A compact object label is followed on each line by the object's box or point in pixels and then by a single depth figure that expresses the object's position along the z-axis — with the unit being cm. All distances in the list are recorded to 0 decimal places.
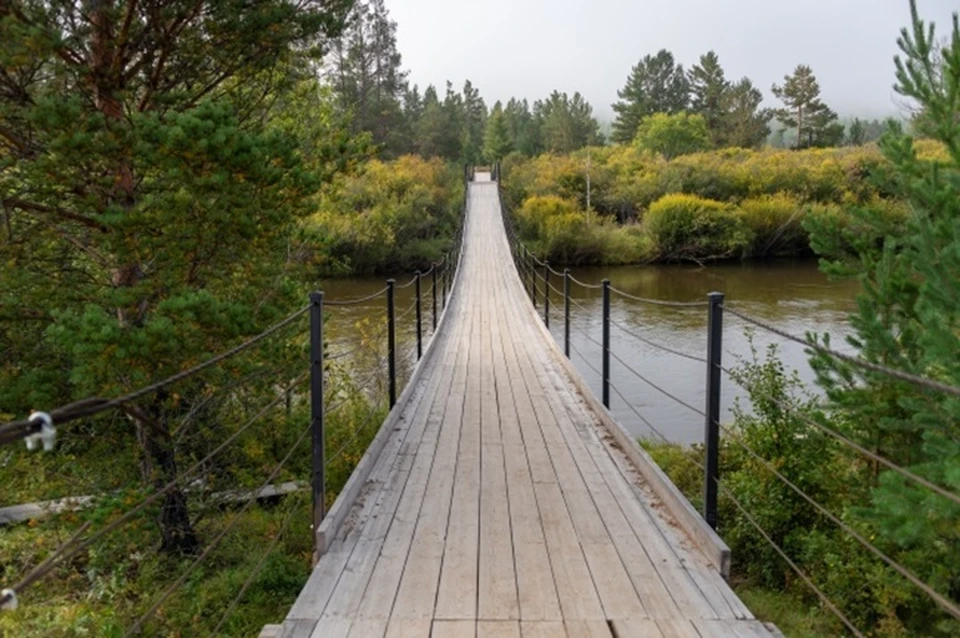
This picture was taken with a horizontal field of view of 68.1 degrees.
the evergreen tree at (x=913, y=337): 307
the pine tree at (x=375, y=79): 3259
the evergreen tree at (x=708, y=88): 4912
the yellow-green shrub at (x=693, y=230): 2516
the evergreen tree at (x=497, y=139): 4878
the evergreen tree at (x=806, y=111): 4544
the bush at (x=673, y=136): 4166
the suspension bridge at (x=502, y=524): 213
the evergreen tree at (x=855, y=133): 4831
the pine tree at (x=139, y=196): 378
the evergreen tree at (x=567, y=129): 4897
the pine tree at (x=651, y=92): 5012
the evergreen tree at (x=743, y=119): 4491
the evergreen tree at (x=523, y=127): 5091
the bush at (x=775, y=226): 2633
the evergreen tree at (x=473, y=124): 5152
